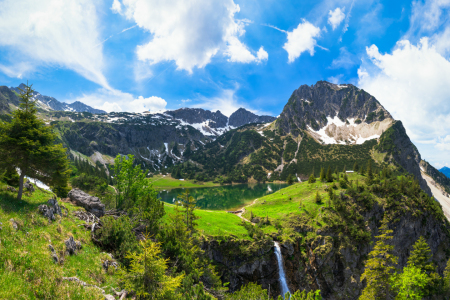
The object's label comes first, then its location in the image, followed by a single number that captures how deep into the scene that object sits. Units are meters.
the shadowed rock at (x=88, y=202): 22.63
